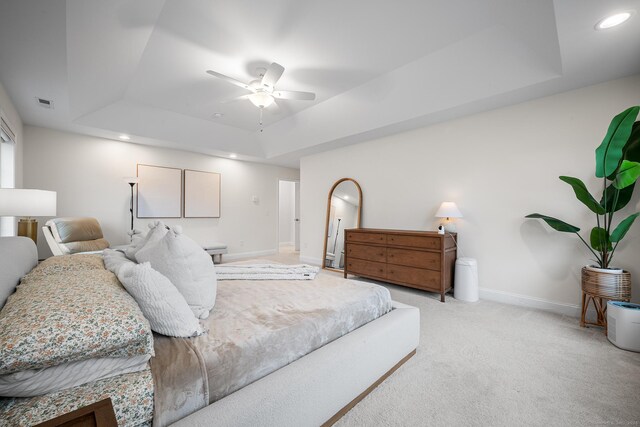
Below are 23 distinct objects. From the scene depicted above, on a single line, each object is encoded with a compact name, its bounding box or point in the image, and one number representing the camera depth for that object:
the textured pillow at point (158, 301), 1.16
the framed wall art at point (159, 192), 4.97
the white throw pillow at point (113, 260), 1.45
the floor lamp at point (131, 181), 4.54
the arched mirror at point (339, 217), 4.94
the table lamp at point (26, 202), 1.95
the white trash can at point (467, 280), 3.33
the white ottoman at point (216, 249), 5.20
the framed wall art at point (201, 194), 5.54
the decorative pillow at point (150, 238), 1.67
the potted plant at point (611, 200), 2.23
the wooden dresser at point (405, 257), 3.38
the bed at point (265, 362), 0.91
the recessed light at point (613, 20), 1.86
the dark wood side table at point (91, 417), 0.61
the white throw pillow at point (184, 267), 1.44
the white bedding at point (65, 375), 0.74
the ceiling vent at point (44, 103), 3.06
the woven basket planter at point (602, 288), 2.31
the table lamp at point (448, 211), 3.47
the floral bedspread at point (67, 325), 0.73
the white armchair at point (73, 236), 3.42
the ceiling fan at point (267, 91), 2.74
